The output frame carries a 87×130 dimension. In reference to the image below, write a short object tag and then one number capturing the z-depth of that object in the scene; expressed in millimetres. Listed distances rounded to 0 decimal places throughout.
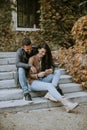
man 7322
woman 7400
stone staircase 7086
